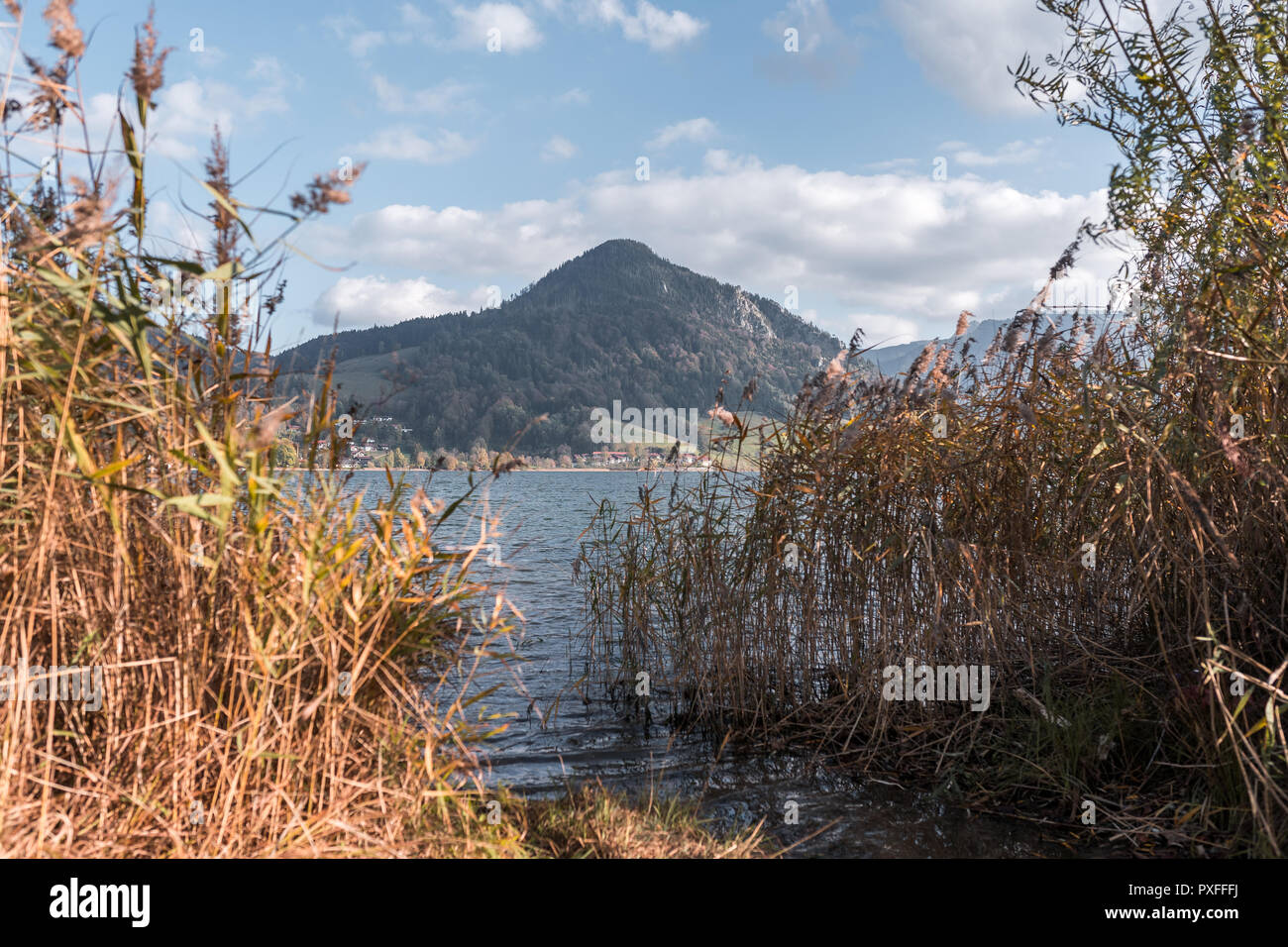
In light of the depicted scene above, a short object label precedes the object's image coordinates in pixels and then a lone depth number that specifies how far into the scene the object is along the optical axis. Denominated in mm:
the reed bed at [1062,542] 3918
